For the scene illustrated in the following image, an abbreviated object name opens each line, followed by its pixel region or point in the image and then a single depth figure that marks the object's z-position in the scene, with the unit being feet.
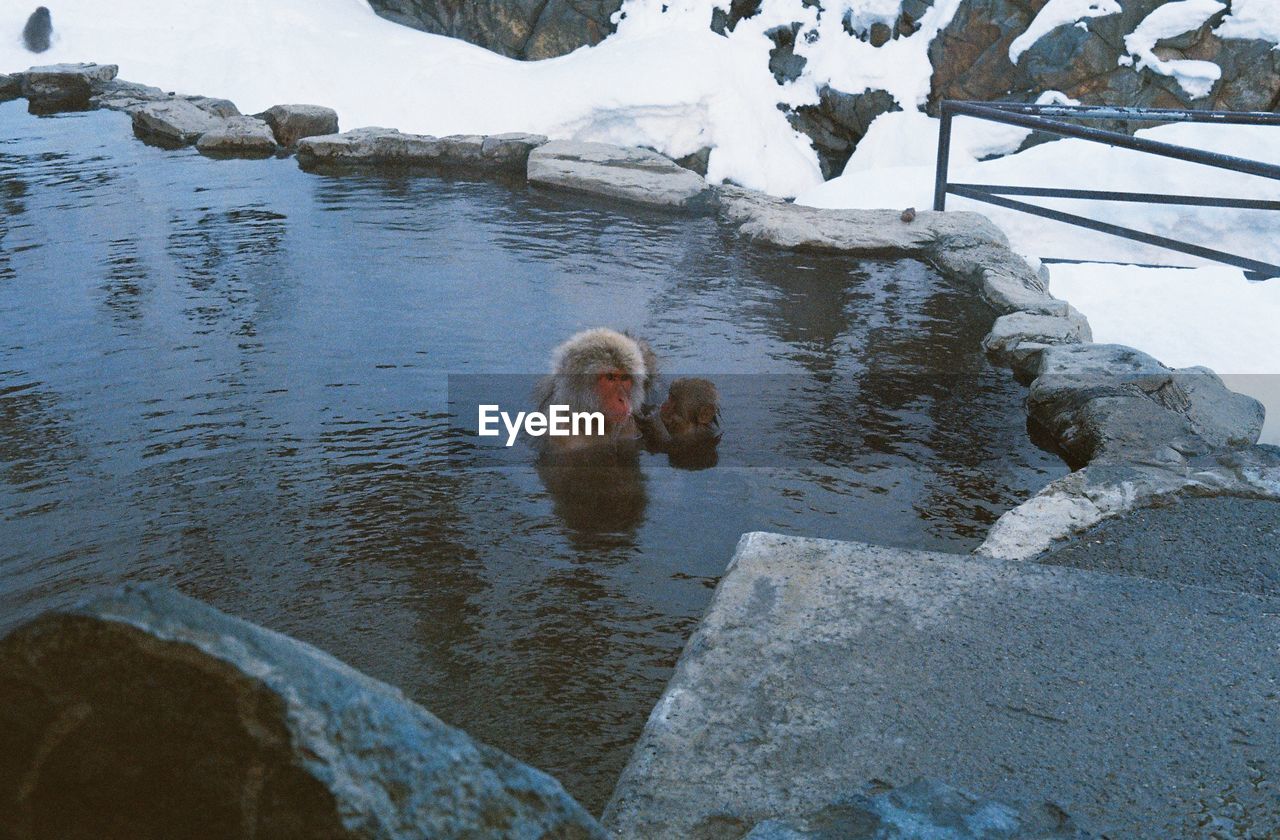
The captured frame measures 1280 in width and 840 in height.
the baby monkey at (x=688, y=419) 12.61
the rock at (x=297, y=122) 29.09
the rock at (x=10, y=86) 36.93
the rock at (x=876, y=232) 19.13
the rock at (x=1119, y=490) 9.43
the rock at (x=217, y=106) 32.45
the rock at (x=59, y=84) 36.73
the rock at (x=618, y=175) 22.63
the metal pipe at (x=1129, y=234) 17.19
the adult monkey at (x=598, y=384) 12.16
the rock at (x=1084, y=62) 38.19
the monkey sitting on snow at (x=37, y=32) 43.47
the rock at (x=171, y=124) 28.99
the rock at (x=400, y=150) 26.35
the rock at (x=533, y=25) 45.44
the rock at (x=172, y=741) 3.28
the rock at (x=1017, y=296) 16.15
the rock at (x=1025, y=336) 14.44
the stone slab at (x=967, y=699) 5.73
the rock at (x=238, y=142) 27.84
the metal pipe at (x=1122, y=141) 14.52
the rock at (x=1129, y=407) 11.48
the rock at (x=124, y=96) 34.06
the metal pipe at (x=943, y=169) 20.61
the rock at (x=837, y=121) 43.01
